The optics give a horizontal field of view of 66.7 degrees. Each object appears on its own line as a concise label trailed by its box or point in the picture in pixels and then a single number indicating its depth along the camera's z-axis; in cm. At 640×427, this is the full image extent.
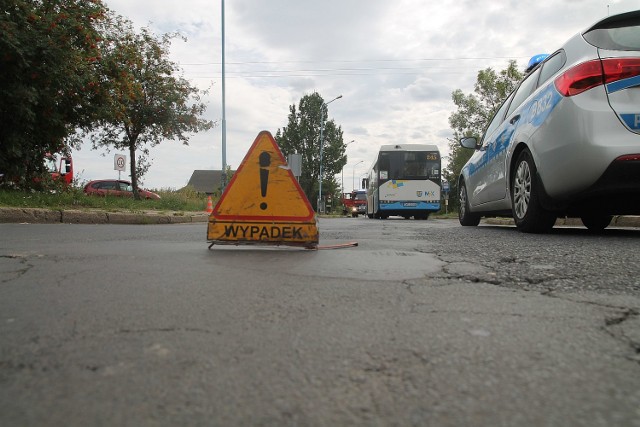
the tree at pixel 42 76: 1097
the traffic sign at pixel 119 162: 1952
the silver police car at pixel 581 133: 420
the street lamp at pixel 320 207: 4465
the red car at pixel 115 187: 2523
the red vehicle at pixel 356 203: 4138
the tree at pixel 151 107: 2059
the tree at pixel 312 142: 6091
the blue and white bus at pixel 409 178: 1970
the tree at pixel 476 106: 3308
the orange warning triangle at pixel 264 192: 450
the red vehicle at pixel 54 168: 1380
